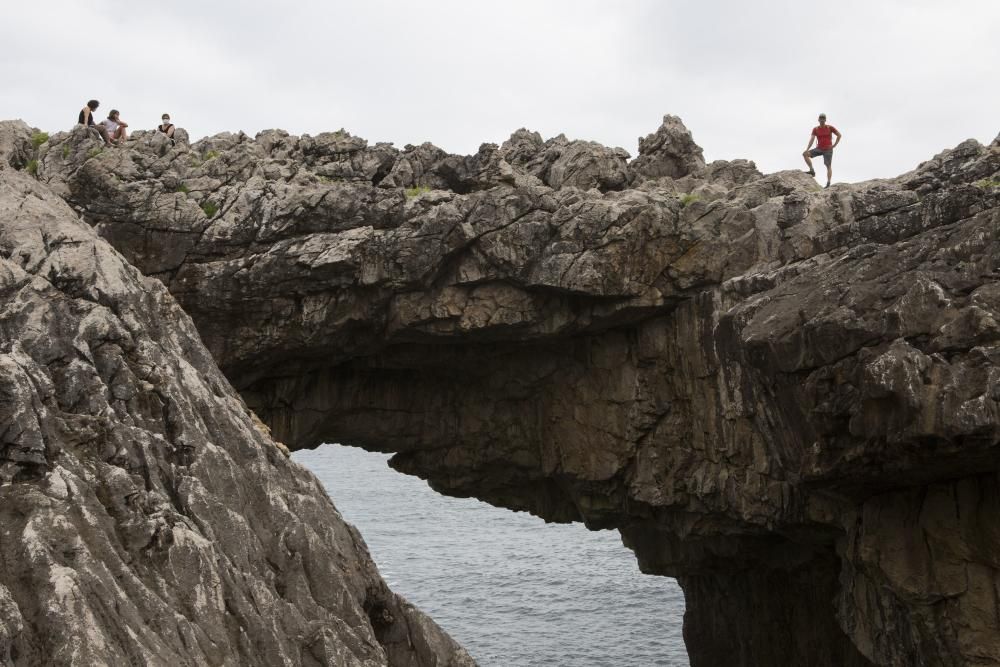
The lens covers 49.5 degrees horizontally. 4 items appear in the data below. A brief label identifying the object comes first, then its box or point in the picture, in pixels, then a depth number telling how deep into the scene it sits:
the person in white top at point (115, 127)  34.09
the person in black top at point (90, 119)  33.94
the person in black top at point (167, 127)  35.75
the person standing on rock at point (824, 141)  35.22
